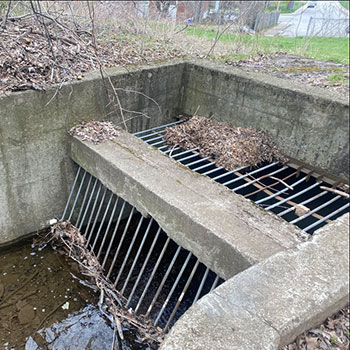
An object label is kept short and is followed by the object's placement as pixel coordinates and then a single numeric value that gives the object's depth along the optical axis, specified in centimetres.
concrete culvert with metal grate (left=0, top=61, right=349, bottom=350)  178
